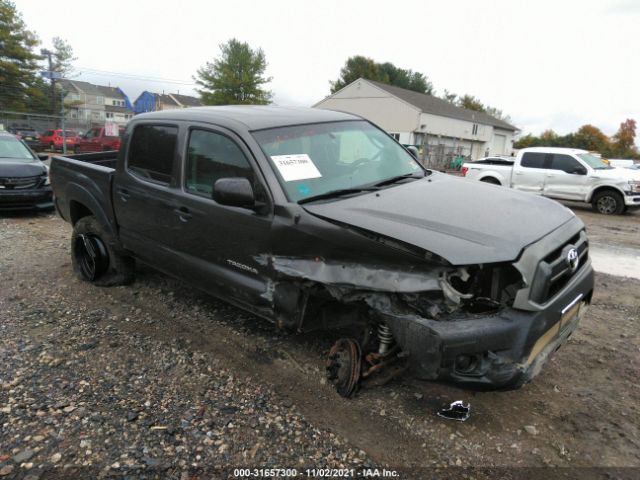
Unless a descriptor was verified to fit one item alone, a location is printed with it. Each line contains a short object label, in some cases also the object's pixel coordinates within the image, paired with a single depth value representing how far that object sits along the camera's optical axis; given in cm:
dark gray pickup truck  240
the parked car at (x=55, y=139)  2706
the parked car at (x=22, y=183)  852
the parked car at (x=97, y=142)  2467
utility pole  4053
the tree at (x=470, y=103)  7688
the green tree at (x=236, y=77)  4284
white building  4109
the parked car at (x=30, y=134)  2716
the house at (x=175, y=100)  7788
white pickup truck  1176
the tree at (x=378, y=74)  6469
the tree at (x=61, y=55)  4730
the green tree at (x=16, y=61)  3916
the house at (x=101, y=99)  7330
